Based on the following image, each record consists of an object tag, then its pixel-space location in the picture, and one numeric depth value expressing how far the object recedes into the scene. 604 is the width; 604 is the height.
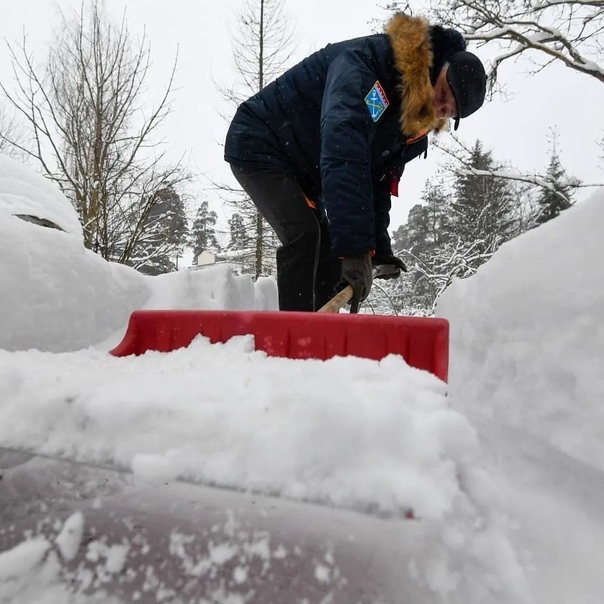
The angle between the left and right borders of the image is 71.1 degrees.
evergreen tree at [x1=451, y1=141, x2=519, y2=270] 13.33
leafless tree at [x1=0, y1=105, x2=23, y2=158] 9.43
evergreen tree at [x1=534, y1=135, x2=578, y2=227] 13.58
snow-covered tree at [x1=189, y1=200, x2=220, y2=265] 32.15
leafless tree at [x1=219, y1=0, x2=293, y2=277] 9.89
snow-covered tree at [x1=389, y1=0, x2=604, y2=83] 6.55
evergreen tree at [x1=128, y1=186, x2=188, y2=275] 5.73
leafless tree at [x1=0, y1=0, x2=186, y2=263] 5.29
